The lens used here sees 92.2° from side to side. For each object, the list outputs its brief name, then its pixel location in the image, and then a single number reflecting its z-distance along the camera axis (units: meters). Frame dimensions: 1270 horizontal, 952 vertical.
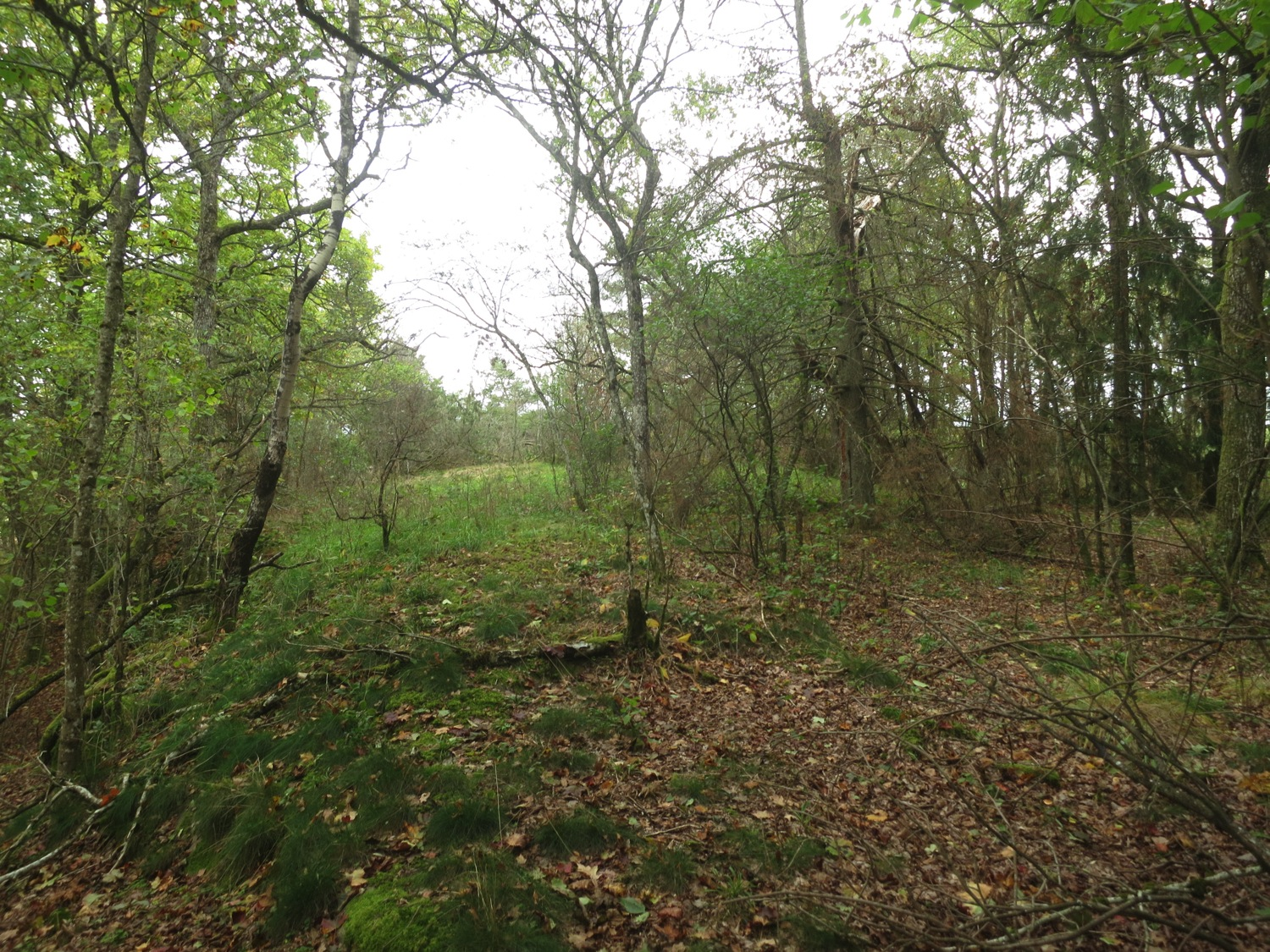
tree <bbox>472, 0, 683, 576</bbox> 5.55
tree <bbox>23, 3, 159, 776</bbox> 4.52
